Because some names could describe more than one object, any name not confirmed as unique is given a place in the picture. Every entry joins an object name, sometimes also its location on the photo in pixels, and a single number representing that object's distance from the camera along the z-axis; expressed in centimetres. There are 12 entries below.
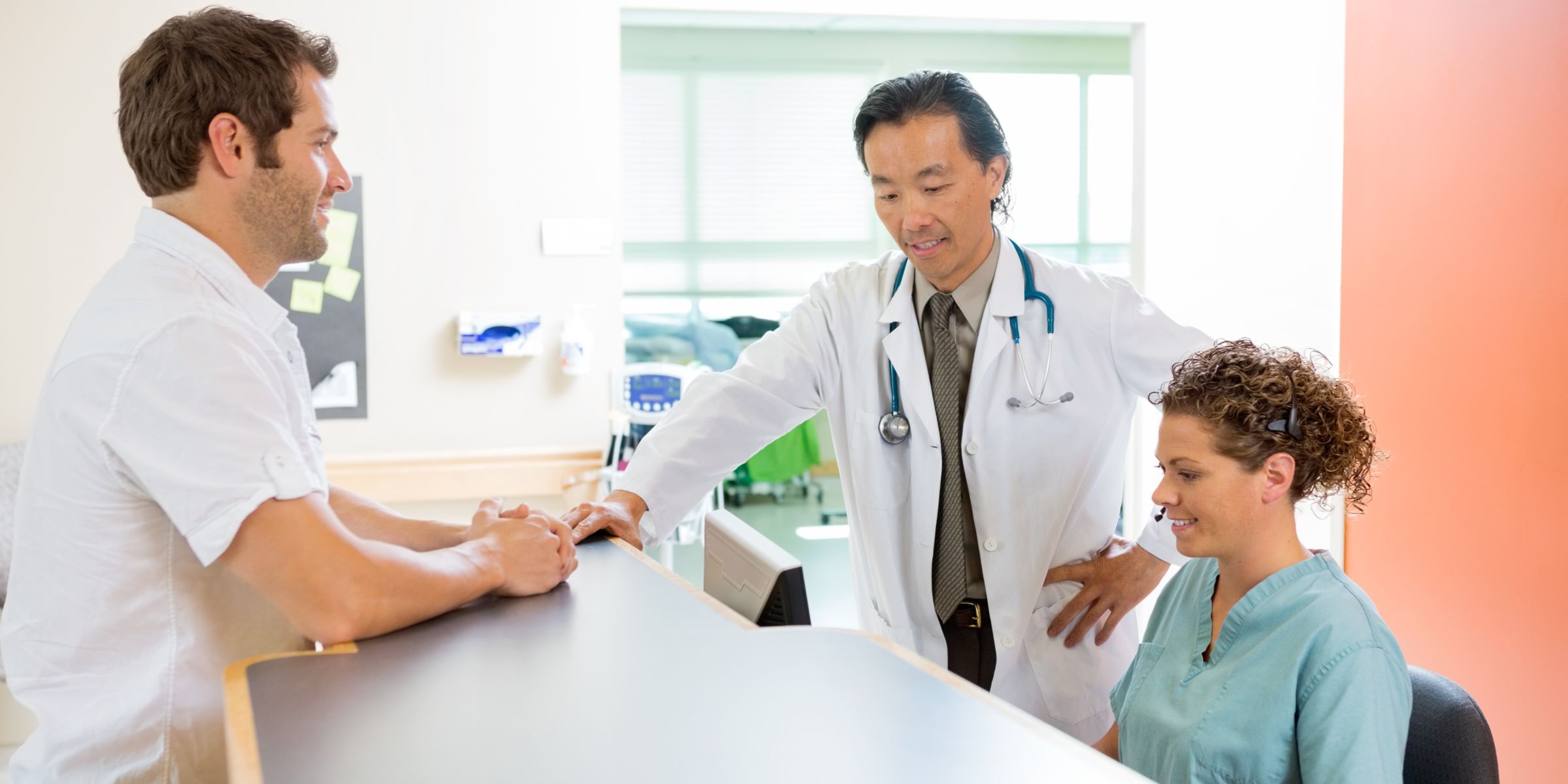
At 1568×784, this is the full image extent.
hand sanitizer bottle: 377
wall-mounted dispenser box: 372
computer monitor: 129
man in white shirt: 112
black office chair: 128
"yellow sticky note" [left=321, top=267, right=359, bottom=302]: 368
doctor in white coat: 186
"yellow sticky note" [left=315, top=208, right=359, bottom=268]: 364
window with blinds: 618
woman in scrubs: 129
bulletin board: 365
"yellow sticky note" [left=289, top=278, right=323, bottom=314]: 366
